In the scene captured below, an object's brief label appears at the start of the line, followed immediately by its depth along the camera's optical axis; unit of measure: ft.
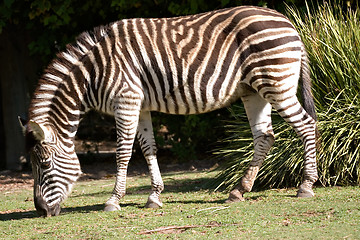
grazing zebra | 44.86
